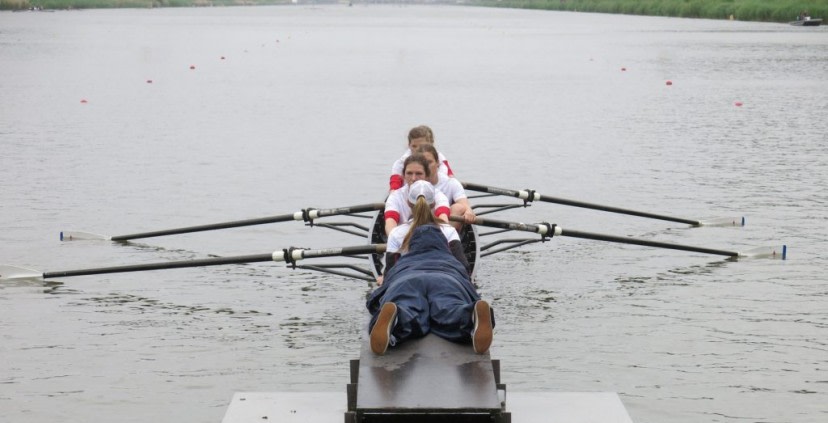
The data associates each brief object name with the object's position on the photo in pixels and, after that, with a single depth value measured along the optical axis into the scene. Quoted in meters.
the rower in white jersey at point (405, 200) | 10.64
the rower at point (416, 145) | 12.84
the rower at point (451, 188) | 11.79
